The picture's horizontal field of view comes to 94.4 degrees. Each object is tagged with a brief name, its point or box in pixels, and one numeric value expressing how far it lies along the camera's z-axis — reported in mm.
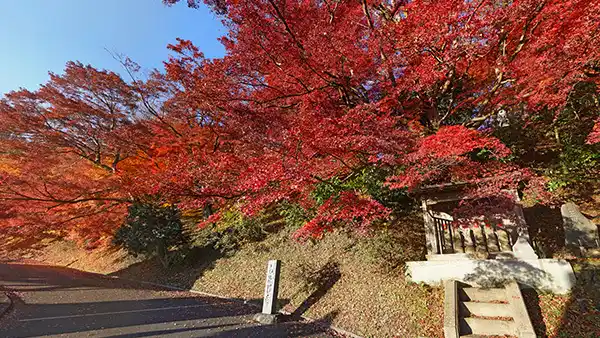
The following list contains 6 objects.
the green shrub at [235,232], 10445
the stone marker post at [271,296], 6172
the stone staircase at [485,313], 4477
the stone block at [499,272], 4967
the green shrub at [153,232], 10547
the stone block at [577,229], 5336
